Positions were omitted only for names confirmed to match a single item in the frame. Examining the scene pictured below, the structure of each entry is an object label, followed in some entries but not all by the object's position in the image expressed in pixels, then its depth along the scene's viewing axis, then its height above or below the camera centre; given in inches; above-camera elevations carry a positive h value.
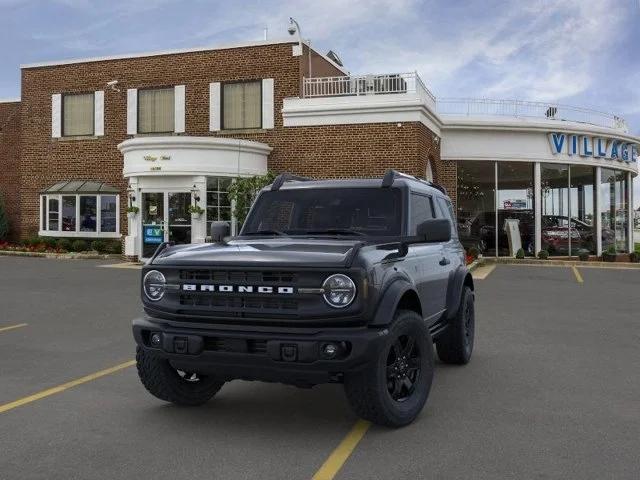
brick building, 828.6 +141.6
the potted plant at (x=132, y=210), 838.5 +50.8
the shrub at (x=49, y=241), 969.4 +12.9
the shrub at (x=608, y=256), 939.7 -10.8
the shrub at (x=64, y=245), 955.3 +7.6
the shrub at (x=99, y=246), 941.2 +5.8
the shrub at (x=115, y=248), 943.7 +2.9
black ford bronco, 168.9 -17.2
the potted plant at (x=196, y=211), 806.5 +47.5
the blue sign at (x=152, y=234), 839.7 +20.3
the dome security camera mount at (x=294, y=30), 889.8 +302.1
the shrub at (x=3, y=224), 1052.5 +42.2
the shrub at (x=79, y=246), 943.0 +5.9
